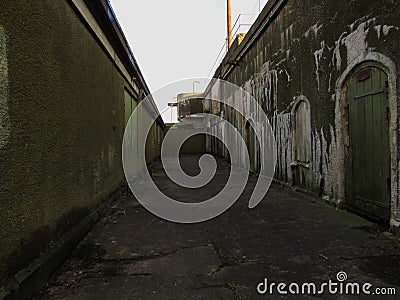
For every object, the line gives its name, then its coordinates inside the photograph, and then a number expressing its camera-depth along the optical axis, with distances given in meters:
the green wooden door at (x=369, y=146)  3.91
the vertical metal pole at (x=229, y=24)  18.24
